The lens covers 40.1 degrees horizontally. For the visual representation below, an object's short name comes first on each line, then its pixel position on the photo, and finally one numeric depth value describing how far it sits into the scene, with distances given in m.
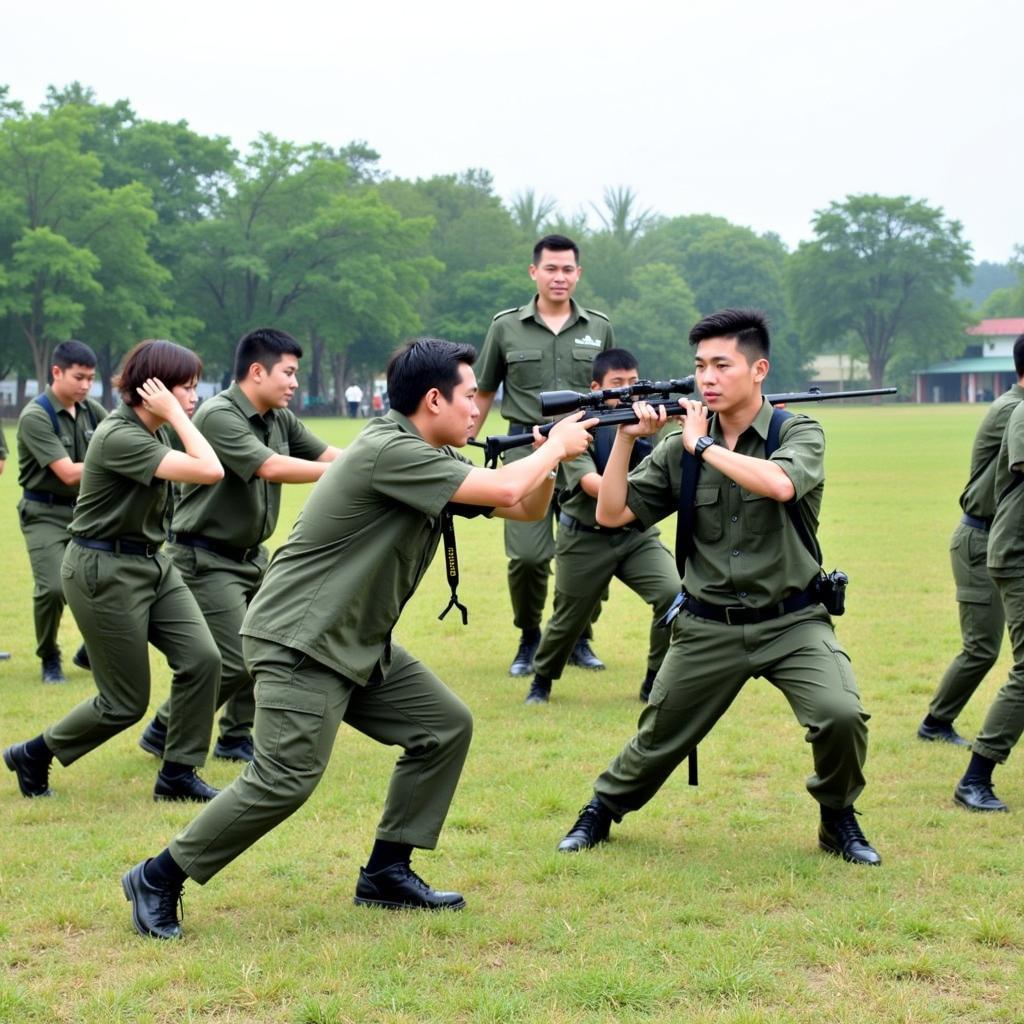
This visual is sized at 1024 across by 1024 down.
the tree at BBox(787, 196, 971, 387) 115.44
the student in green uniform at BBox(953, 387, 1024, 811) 6.92
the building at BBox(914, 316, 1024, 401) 120.38
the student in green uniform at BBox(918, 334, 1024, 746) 7.84
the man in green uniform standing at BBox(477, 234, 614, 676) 10.27
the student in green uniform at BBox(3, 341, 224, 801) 6.80
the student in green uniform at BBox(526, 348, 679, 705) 9.36
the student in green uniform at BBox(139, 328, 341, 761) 7.59
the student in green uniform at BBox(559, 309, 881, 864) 5.87
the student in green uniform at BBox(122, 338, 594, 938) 5.19
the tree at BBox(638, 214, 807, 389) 137.38
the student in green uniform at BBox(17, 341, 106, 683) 9.91
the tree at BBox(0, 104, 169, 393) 62.09
